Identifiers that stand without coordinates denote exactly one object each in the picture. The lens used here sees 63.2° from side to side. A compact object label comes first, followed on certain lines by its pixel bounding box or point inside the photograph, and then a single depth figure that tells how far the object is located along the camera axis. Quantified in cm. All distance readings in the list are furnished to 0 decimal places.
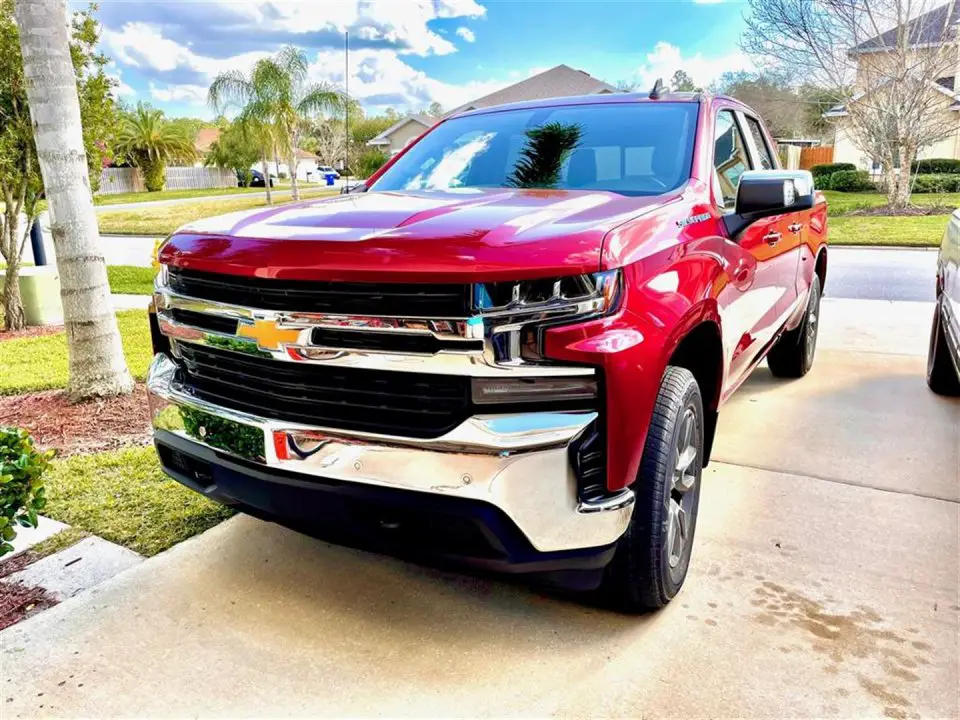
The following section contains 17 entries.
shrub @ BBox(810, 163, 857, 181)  2977
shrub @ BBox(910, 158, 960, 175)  2805
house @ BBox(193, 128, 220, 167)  7721
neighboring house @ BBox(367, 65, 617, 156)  3366
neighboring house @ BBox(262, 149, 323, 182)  6588
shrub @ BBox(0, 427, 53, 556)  275
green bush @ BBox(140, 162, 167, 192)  5234
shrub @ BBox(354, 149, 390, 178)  3263
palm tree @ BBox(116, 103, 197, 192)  5159
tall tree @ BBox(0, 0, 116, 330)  645
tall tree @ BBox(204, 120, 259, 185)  4829
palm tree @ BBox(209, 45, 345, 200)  2742
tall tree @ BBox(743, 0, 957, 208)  2011
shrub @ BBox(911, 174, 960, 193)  2506
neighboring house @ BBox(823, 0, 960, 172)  2031
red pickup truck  216
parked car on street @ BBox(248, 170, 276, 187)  5697
